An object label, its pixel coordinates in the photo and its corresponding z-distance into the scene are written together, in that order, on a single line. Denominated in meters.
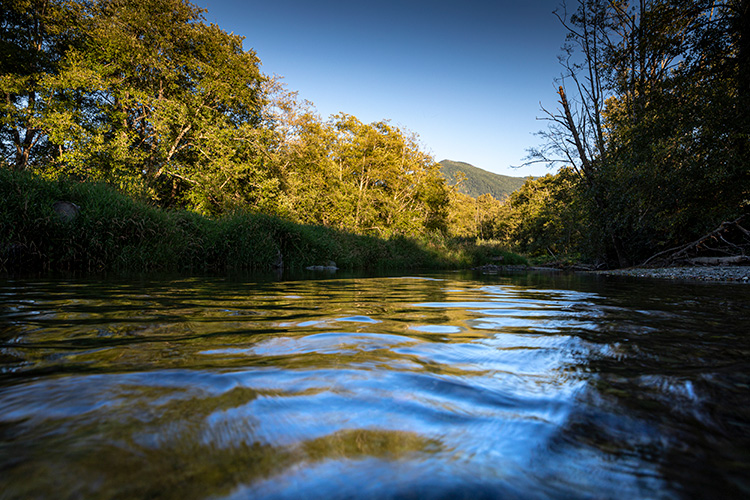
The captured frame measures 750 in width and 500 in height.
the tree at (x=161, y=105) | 18.11
